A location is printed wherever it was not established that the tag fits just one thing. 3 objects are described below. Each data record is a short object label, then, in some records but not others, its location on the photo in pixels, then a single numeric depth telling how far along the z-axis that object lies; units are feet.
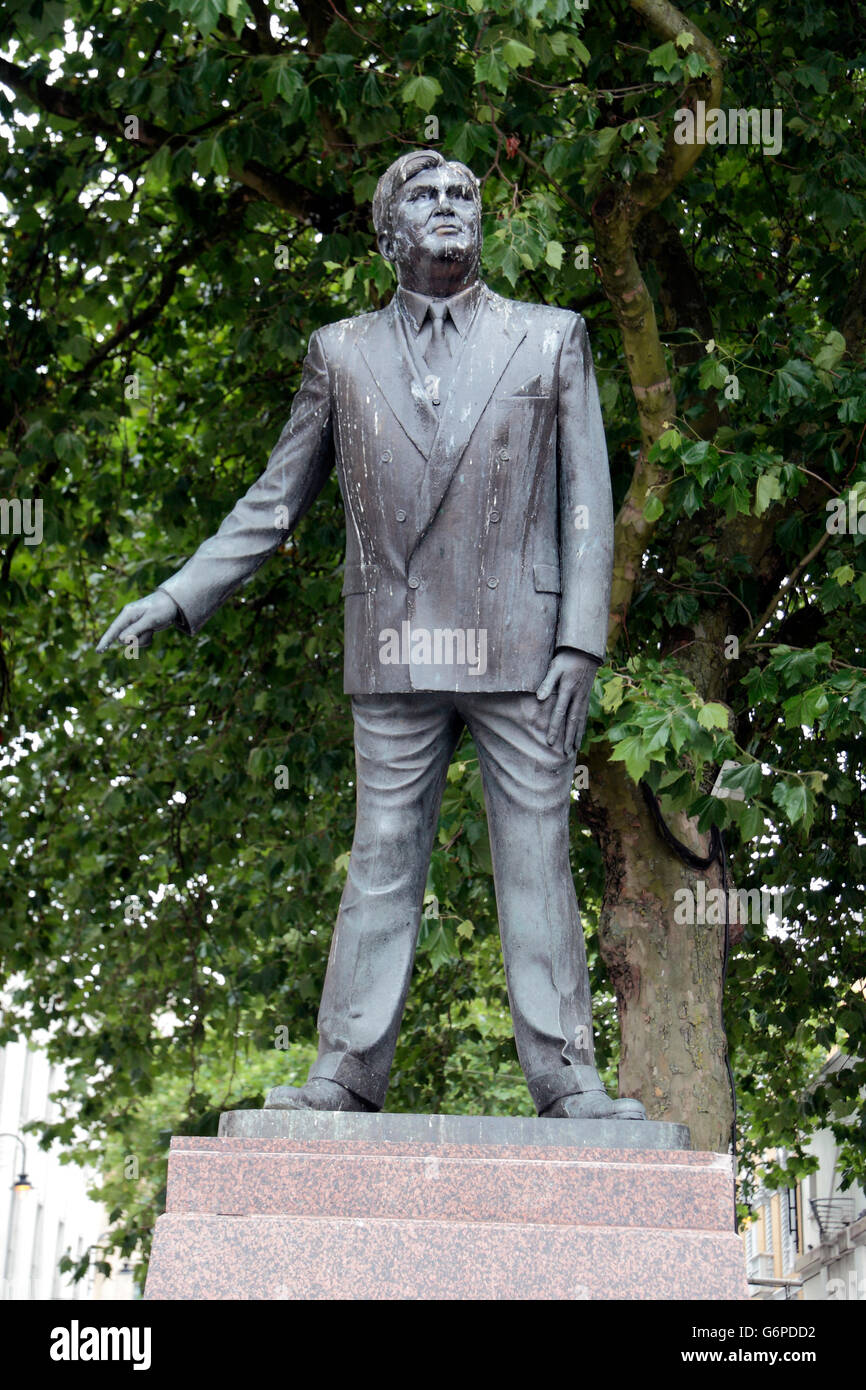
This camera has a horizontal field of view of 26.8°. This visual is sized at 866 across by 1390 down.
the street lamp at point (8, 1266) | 116.26
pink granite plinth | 12.93
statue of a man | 15.76
